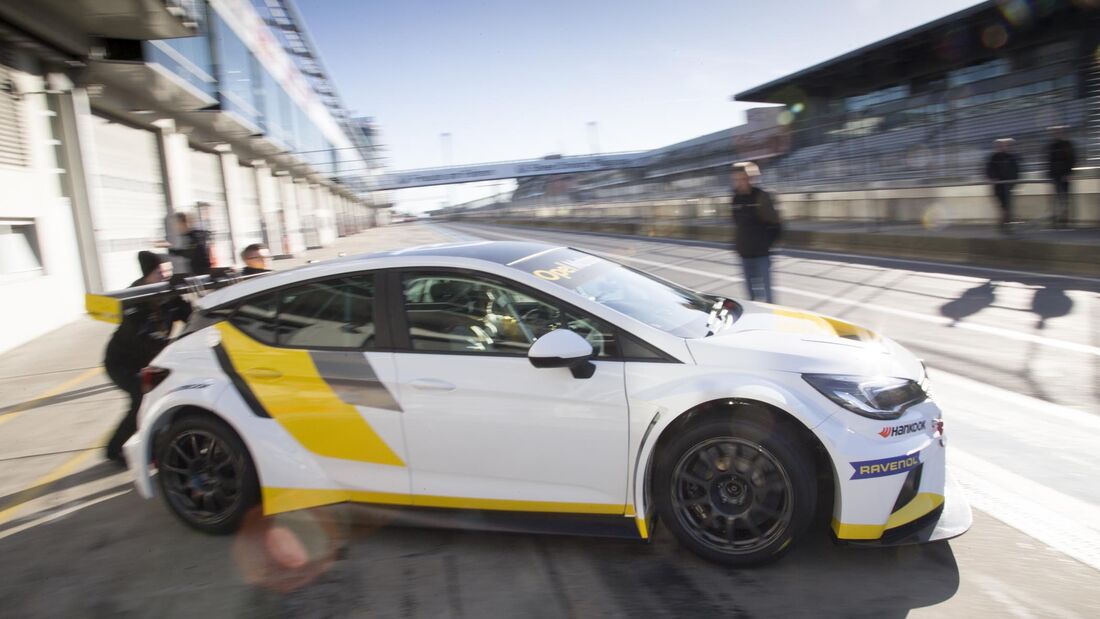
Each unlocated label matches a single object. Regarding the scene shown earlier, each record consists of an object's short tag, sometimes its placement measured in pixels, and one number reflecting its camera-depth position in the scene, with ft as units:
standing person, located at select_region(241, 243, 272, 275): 20.62
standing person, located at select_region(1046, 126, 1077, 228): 39.60
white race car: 9.82
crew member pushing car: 16.84
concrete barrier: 35.55
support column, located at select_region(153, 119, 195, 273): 63.41
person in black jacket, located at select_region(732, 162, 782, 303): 24.40
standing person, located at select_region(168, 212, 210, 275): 24.59
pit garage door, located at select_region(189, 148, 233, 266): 74.79
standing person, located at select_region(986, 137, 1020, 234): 42.50
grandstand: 43.21
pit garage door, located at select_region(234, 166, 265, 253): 89.97
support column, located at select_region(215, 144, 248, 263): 82.79
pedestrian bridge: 314.35
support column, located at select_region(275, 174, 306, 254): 113.91
